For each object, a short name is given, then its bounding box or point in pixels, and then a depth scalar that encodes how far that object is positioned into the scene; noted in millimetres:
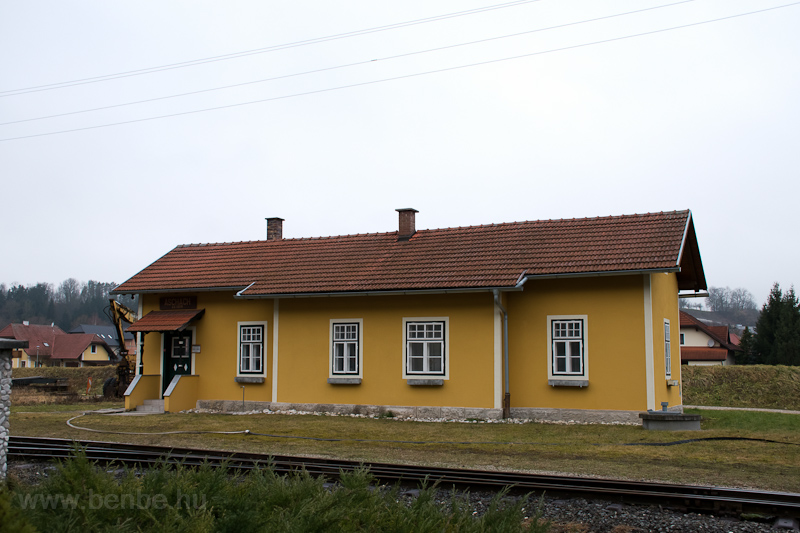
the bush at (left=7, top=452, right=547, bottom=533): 5227
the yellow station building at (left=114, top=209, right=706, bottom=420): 16922
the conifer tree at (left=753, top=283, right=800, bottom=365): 43594
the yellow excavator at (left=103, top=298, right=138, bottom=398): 25953
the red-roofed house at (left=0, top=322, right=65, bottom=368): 74250
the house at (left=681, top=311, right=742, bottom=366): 51906
